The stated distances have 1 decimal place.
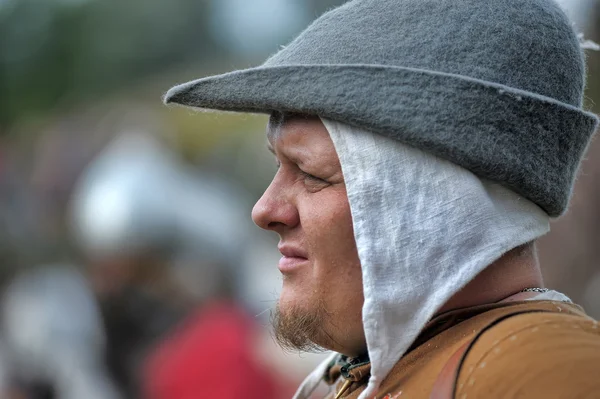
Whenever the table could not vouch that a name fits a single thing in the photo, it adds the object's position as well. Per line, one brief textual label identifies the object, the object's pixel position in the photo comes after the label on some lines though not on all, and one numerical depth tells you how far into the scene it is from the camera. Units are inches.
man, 125.0
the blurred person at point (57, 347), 389.4
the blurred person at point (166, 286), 315.6
